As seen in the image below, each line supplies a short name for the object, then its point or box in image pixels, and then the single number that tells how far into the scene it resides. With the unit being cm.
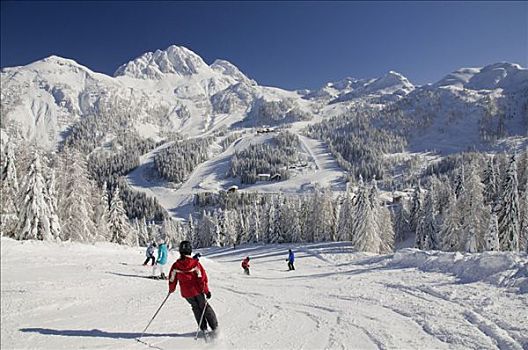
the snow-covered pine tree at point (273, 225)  7419
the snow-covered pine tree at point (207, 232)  9156
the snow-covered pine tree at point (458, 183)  5829
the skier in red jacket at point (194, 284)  731
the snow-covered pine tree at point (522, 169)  8140
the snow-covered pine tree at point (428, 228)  6022
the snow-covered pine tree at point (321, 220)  7475
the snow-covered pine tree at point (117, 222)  4966
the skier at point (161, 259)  1608
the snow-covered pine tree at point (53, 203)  3266
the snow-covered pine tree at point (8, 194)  3162
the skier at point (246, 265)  2552
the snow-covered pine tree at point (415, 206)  8381
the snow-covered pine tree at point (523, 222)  4304
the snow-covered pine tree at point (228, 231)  8894
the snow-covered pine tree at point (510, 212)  3669
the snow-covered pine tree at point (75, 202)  3797
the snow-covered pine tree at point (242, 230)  8712
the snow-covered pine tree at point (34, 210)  3119
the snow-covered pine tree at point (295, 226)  7400
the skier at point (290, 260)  2870
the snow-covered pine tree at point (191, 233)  9818
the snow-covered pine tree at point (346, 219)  6334
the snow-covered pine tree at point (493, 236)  3450
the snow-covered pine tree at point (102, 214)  4577
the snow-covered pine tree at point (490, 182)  5892
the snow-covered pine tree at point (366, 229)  4728
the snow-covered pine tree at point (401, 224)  8994
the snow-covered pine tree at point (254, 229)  8256
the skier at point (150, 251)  2016
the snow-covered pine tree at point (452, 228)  4392
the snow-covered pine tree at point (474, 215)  3997
